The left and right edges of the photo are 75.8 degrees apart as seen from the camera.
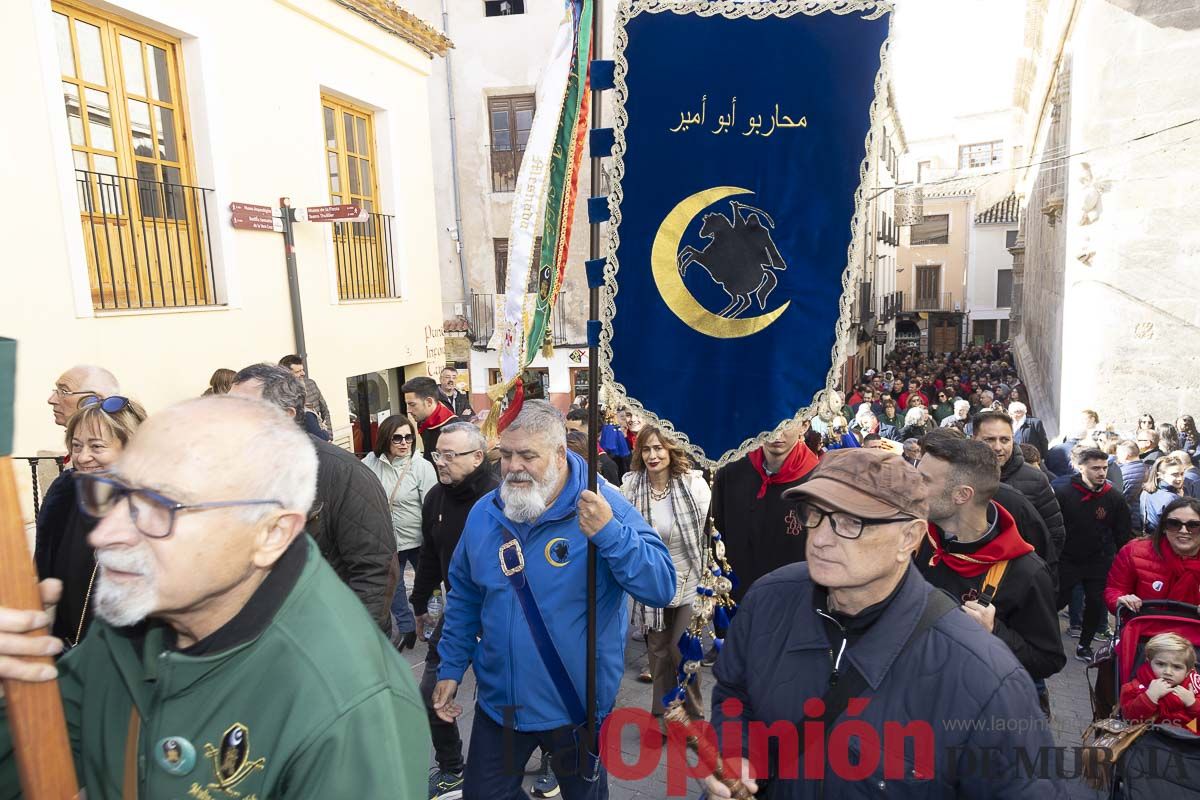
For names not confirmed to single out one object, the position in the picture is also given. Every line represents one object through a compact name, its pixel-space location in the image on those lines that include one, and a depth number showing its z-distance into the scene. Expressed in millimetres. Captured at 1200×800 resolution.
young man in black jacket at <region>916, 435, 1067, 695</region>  2922
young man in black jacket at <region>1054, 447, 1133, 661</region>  5914
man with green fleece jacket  1371
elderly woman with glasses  2854
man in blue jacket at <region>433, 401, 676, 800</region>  2924
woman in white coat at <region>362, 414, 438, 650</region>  5859
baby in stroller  3201
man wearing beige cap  1873
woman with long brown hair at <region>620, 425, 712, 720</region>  4891
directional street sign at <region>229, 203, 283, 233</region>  8297
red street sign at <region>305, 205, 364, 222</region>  8930
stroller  3115
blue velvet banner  2938
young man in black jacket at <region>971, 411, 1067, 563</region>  5043
